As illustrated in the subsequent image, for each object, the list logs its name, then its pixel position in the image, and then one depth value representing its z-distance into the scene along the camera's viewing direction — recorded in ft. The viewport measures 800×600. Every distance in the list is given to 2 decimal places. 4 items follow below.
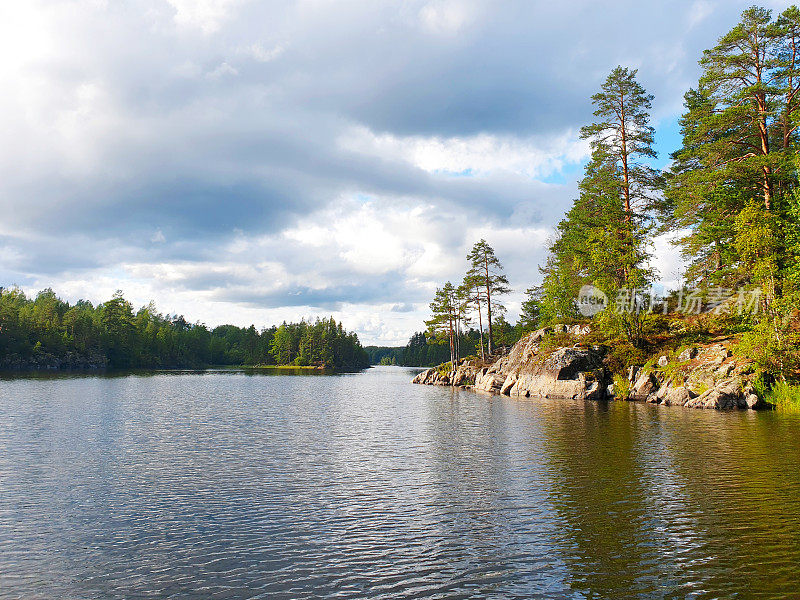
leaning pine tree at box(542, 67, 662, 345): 163.63
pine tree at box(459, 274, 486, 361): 270.46
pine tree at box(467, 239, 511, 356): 265.54
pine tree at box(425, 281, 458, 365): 303.07
